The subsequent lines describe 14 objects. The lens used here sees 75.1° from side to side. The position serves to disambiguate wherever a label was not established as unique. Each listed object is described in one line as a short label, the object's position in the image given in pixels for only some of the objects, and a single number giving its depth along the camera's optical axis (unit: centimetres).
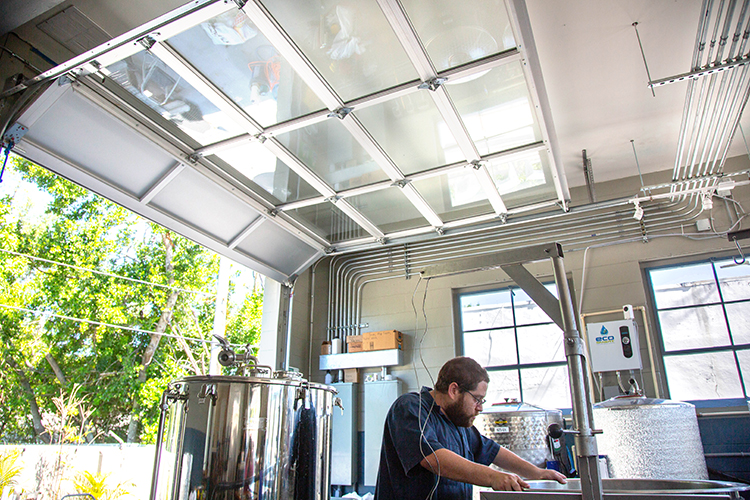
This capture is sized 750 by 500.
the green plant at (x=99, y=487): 662
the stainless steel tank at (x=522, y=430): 387
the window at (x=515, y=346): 557
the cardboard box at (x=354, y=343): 618
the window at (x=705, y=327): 491
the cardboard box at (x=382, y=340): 597
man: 194
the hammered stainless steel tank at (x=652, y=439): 389
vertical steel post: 152
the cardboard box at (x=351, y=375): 625
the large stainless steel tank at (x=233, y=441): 303
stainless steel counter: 134
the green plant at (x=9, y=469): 675
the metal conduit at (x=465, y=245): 543
